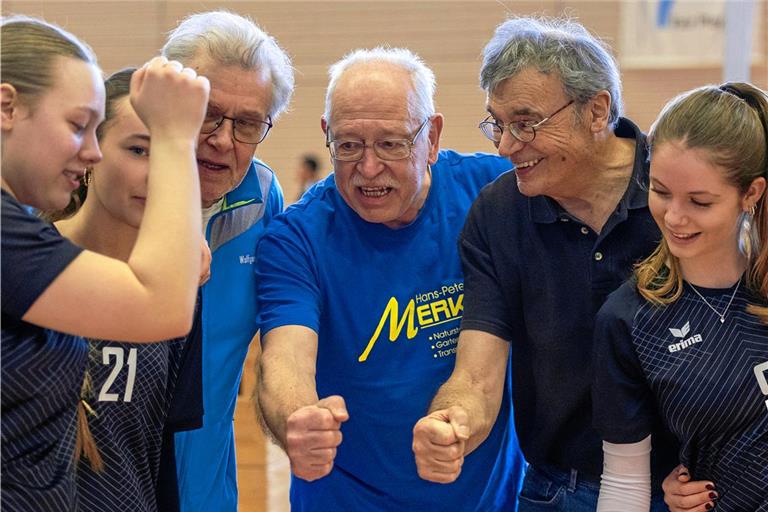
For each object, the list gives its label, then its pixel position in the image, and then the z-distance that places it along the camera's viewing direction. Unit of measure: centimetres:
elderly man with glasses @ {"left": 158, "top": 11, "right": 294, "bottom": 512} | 242
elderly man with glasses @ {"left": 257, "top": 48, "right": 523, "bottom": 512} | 250
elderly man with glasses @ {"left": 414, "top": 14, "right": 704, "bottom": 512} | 229
